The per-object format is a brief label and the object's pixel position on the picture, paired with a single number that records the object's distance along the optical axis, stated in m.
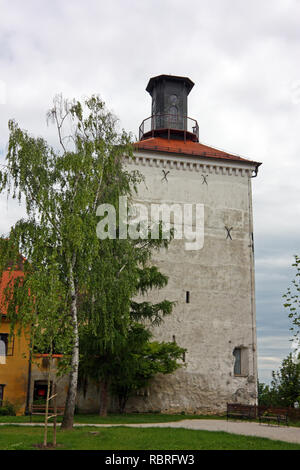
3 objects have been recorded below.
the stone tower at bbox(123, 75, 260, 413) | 23.77
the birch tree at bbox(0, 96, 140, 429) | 14.78
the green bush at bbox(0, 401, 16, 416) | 19.99
